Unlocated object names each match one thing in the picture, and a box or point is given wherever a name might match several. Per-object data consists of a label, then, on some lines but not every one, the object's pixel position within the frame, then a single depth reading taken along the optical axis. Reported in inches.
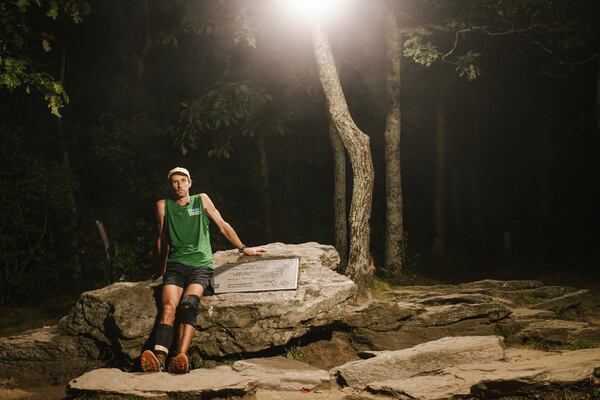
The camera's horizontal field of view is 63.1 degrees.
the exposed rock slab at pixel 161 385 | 196.8
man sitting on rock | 233.3
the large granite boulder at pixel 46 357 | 258.1
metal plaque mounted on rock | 263.1
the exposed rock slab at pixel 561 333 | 241.6
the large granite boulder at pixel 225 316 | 249.3
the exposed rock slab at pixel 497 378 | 174.1
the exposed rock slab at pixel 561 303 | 303.1
